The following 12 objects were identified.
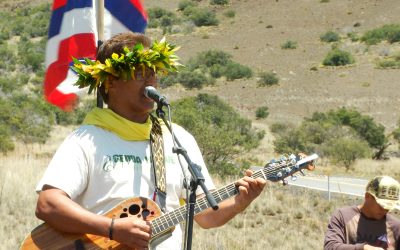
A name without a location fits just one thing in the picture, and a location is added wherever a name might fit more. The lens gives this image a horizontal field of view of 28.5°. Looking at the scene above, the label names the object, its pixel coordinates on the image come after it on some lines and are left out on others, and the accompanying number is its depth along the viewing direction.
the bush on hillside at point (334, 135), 30.69
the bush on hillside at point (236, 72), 55.38
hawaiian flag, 7.12
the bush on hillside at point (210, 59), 58.62
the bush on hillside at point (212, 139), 17.59
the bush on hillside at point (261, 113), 46.60
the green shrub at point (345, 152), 30.08
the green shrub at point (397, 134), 38.00
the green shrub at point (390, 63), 52.65
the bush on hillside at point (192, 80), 52.91
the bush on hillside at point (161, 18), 69.56
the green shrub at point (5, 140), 19.63
